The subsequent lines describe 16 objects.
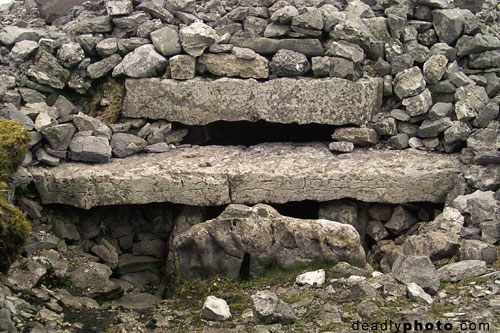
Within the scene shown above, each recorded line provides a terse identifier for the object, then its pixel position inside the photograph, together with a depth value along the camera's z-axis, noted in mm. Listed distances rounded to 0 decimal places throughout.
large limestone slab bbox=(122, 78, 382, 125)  7691
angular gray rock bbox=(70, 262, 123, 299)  6312
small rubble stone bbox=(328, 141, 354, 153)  7723
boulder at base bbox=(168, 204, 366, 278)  6410
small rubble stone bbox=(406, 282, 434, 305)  5281
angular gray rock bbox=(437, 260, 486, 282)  5703
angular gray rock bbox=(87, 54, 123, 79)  7965
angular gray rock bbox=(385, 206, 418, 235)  7500
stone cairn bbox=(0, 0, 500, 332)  6617
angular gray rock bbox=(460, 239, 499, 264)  6070
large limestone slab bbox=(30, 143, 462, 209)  7203
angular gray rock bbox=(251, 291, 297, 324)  5129
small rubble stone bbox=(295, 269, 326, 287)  5963
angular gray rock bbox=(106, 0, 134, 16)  8094
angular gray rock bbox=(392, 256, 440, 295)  5508
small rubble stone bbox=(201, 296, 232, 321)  5426
